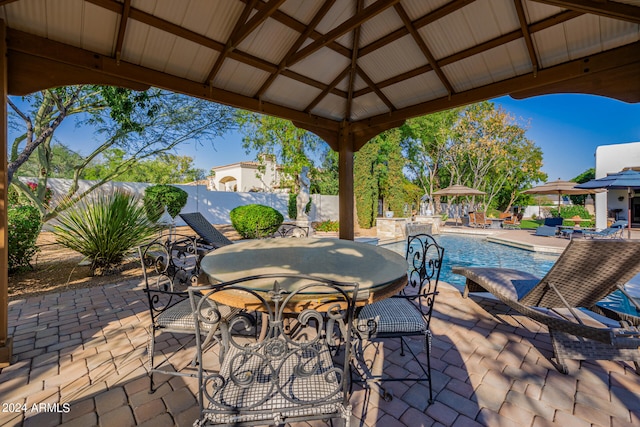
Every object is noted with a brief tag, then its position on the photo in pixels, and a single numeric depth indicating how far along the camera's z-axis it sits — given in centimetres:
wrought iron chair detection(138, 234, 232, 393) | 176
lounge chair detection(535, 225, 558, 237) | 967
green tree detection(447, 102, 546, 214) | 1509
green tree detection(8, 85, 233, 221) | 487
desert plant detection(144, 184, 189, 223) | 873
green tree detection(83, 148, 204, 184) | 1755
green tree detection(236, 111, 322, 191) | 1127
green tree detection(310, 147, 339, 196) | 1823
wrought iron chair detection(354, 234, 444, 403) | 168
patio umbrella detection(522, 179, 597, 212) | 1152
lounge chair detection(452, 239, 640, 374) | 183
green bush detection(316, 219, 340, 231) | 1046
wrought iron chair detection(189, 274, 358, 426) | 110
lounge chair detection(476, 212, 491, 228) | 1390
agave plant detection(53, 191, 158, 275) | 412
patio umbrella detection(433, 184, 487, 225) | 1316
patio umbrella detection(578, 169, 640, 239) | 739
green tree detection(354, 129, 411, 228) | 1350
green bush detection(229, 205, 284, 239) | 838
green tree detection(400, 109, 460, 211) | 1645
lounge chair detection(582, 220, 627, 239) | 816
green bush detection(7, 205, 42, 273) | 402
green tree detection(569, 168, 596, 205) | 2370
